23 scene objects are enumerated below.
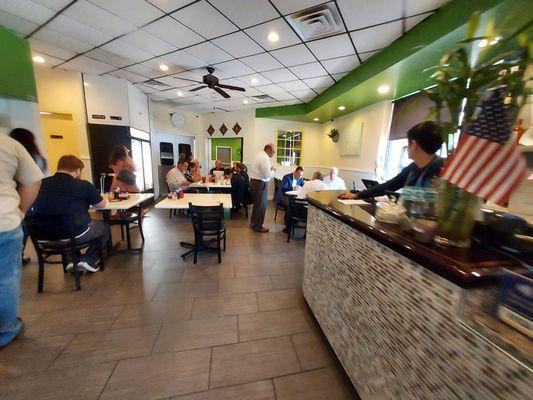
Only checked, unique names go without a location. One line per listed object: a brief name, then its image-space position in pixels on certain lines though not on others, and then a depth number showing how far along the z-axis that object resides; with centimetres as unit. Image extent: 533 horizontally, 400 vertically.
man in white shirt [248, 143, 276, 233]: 362
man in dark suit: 501
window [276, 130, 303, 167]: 690
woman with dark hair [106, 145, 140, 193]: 330
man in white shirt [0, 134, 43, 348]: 134
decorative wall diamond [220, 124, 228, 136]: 711
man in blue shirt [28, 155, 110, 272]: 190
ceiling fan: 372
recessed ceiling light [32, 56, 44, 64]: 363
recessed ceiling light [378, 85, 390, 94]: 337
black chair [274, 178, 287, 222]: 551
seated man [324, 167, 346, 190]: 421
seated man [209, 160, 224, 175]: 621
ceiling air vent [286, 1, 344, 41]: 222
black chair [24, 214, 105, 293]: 187
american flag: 62
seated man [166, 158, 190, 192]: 427
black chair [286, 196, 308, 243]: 338
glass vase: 76
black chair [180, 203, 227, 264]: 254
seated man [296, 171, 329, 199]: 356
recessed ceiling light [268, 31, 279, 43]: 268
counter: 60
